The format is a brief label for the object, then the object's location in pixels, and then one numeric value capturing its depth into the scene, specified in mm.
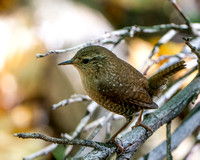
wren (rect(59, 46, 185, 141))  5496
